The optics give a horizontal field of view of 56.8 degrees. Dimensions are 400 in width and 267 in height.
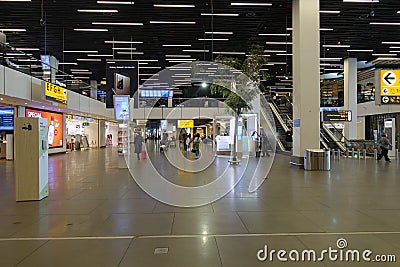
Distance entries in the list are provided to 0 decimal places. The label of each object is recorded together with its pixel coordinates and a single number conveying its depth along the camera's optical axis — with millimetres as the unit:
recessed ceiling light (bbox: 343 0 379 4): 14484
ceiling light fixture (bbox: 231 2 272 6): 14859
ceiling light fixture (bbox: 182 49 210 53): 23425
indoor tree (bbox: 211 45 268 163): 16188
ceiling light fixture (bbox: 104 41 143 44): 21317
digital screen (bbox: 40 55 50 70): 24828
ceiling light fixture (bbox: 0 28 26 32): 18891
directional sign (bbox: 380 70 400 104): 15422
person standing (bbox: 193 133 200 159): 22969
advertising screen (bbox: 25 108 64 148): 24328
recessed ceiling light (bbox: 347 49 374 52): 23828
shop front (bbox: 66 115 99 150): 32938
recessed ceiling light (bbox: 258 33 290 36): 19844
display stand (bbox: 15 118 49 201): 7629
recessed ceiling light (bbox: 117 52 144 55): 24522
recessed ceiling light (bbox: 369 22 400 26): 17594
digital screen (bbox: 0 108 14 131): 22141
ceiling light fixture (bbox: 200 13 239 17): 16188
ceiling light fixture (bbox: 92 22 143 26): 17422
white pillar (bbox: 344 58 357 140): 25781
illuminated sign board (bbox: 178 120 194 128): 40094
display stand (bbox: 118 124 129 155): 15983
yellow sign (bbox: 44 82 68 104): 19250
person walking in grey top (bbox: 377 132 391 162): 18047
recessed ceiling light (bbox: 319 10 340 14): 15844
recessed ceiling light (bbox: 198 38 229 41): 20578
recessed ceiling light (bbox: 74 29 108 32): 18672
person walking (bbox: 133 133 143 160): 20273
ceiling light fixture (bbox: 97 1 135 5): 14523
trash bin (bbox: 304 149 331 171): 13242
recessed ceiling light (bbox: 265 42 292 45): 22031
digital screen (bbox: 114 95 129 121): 14211
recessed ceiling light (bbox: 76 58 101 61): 26978
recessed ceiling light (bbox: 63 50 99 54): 23877
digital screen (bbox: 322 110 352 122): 24031
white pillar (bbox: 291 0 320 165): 13898
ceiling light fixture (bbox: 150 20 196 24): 17469
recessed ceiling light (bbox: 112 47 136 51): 22903
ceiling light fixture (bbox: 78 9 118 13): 15578
